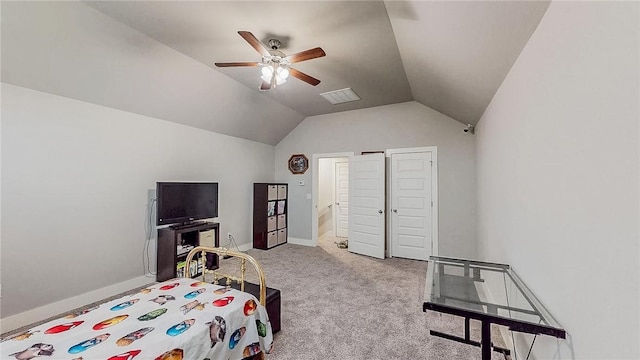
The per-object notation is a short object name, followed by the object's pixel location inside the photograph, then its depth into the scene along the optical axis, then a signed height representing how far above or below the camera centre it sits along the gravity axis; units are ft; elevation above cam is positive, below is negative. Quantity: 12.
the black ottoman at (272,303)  7.18 -3.53
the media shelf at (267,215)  17.06 -2.24
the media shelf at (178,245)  11.10 -2.97
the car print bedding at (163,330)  3.93 -2.67
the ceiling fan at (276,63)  7.12 +3.83
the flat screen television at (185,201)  11.19 -0.89
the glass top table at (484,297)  3.85 -2.22
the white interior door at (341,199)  22.09 -1.35
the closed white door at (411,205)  14.48 -1.27
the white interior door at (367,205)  15.16 -1.33
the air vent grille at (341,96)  13.15 +4.98
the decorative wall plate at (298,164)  18.56 +1.58
